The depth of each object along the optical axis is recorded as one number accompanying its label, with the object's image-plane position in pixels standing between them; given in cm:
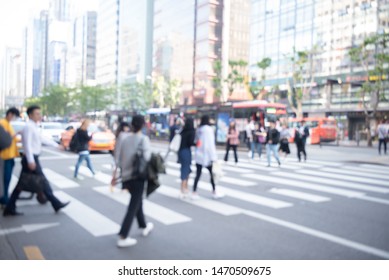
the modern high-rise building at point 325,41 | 4050
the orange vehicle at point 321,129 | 3431
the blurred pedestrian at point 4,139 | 530
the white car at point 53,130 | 2295
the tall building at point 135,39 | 10488
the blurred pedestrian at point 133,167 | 486
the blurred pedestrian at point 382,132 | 1914
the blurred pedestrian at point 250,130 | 1775
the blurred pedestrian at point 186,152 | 801
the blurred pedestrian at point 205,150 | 803
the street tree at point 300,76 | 3977
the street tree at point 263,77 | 4403
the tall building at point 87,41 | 14300
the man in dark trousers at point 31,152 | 613
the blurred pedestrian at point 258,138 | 1670
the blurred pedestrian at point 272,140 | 1394
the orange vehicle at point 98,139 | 1822
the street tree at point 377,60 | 2952
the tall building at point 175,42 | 8025
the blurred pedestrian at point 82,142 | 1040
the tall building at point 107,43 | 12206
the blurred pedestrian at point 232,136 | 1486
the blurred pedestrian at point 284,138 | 1616
